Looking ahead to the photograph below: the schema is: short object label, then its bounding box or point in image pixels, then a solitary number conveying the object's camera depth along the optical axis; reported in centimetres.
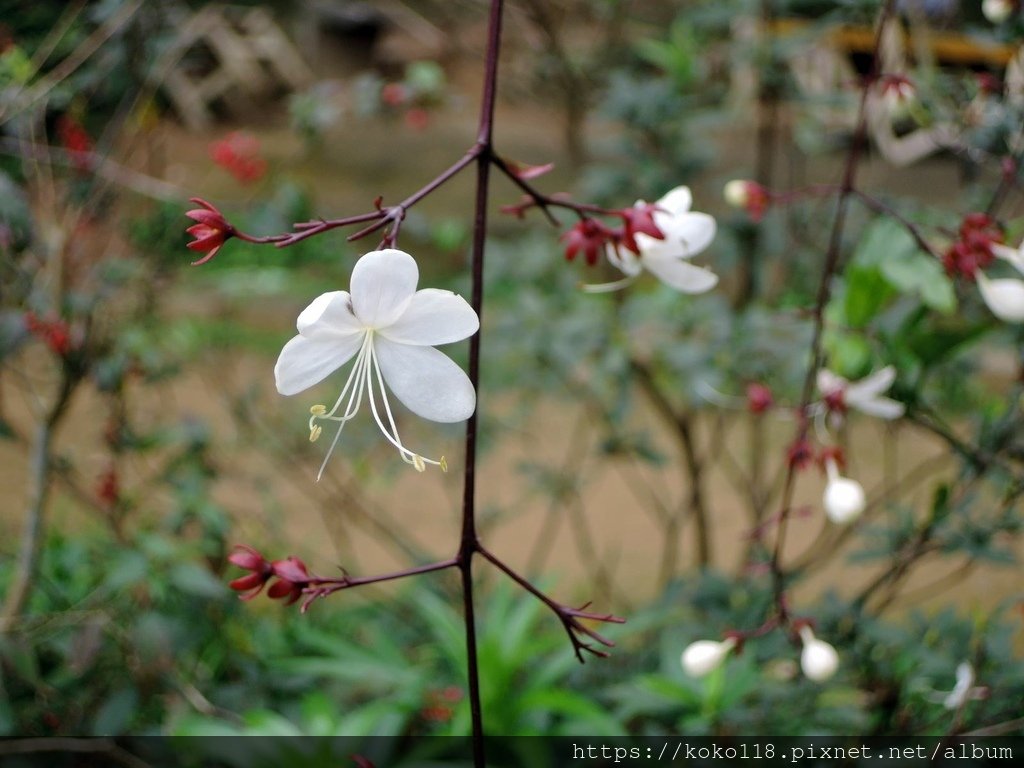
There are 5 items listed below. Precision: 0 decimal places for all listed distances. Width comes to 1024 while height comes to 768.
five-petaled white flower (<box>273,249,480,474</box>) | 29
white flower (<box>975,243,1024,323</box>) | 40
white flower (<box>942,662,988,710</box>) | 44
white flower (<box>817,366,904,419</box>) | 43
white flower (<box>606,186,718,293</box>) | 35
